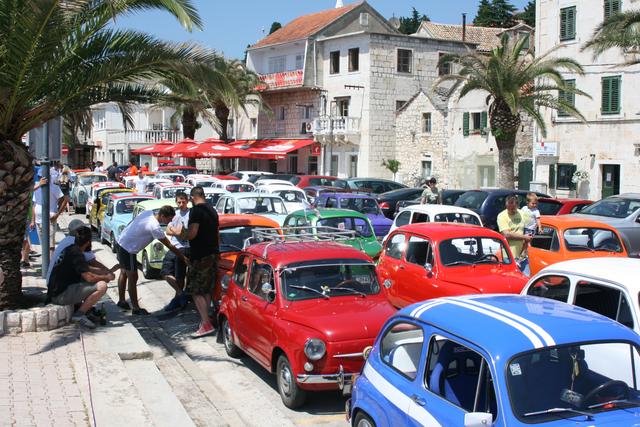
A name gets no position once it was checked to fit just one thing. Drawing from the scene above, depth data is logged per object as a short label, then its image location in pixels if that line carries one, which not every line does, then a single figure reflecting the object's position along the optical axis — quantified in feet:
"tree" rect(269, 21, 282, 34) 291.17
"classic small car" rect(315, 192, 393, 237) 62.95
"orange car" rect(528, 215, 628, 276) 38.65
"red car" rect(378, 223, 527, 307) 33.30
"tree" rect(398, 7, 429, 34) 323.35
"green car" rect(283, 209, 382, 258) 46.91
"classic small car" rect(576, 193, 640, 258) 52.49
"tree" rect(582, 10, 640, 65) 73.30
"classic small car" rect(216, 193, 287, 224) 58.44
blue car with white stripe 14.99
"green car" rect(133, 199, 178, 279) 48.21
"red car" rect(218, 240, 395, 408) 24.36
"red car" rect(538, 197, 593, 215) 63.23
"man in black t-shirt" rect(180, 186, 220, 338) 35.14
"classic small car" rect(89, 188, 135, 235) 67.92
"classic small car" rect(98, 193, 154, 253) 57.88
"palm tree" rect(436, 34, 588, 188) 91.15
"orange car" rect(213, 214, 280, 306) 40.24
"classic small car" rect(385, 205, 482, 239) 48.42
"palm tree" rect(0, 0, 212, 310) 28.76
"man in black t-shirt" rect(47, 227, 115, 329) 31.63
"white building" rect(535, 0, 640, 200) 102.12
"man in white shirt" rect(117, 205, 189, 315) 37.45
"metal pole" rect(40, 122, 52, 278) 37.42
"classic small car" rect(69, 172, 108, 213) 93.50
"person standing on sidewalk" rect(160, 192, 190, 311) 40.14
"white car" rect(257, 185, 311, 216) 69.41
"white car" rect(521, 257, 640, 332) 23.13
